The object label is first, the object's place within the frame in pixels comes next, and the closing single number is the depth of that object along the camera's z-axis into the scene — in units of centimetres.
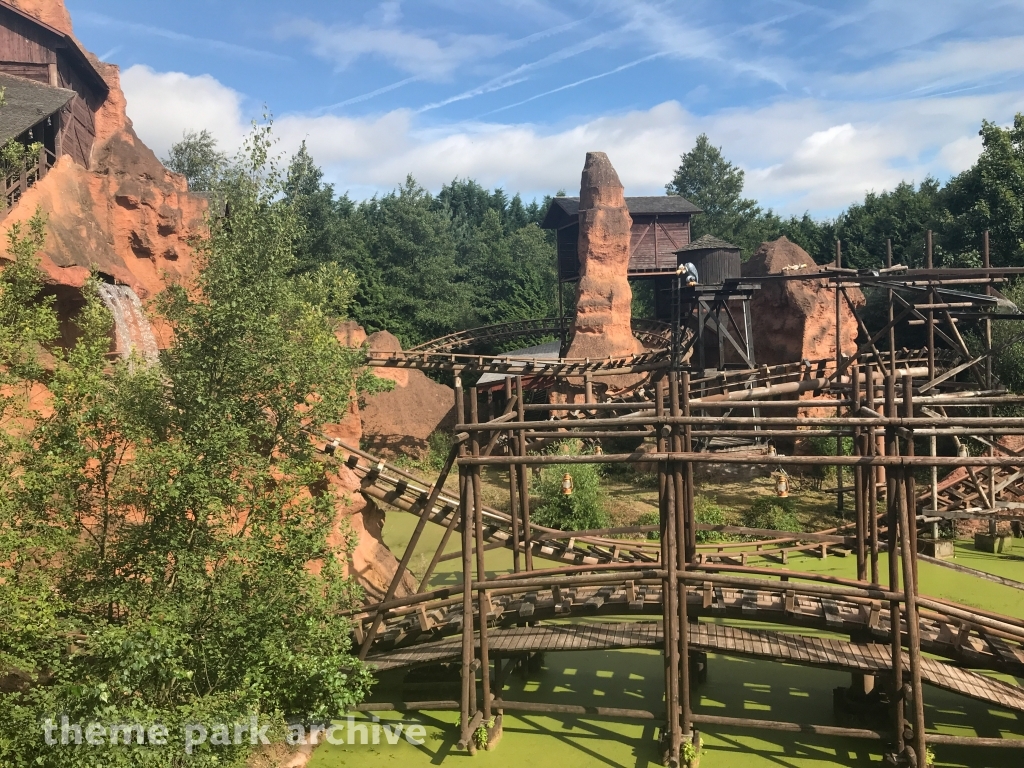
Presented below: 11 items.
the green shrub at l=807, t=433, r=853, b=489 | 1783
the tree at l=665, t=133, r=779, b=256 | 4356
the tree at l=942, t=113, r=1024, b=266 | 2323
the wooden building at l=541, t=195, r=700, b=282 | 2858
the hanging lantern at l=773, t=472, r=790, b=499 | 1175
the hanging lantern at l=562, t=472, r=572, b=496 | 1183
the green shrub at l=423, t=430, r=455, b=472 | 2112
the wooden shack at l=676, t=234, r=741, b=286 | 2383
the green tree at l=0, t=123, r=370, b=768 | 594
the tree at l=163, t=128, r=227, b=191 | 3319
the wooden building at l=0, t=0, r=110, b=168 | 1603
